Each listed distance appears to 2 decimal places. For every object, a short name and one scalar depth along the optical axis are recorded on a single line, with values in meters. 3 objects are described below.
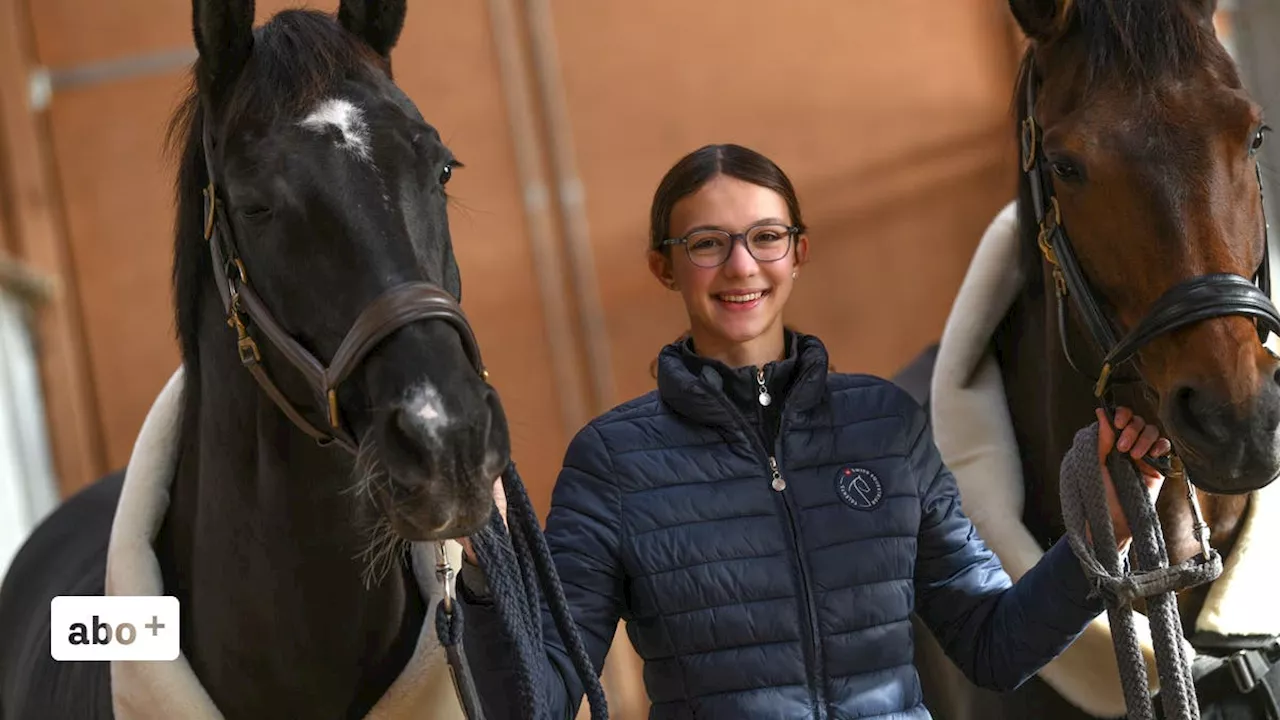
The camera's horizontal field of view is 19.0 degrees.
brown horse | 3.75
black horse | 3.69
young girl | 3.82
